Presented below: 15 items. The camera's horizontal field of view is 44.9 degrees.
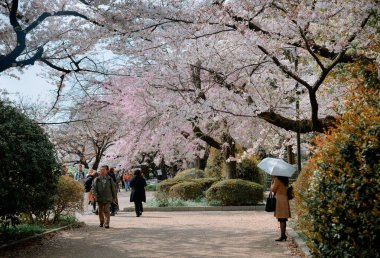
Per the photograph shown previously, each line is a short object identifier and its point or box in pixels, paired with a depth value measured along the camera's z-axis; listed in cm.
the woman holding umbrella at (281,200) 904
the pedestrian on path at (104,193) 1208
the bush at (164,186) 2108
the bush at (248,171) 2214
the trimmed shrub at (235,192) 1852
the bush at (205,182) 2101
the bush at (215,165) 2397
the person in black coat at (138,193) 1602
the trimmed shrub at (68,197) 1237
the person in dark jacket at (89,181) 1661
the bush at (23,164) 771
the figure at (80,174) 2102
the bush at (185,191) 2038
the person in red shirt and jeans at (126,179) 4075
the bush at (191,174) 2458
